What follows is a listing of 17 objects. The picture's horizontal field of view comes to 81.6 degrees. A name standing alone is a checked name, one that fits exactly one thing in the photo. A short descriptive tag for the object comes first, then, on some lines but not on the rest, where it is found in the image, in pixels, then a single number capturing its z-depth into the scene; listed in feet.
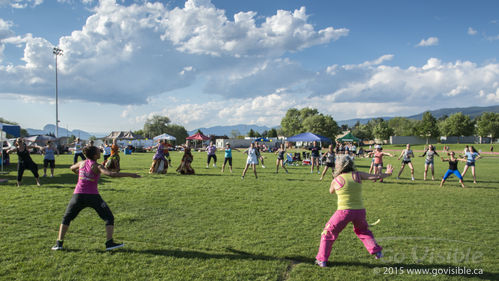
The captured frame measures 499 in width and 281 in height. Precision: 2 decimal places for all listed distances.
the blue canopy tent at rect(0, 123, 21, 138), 59.04
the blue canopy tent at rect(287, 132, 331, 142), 88.79
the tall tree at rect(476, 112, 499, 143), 263.70
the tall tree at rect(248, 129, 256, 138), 351.62
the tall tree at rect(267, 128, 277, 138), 367.64
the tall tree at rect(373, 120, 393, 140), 319.06
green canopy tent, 128.67
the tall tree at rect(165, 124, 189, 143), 334.65
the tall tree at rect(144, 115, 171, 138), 326.83
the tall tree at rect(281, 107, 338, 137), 313.53
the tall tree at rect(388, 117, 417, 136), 408.22
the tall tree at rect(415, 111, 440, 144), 277.03
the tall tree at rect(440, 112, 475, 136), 273.54
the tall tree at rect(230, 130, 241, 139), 474.78
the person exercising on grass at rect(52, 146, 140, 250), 15.57
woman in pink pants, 14.05
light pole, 154.47
